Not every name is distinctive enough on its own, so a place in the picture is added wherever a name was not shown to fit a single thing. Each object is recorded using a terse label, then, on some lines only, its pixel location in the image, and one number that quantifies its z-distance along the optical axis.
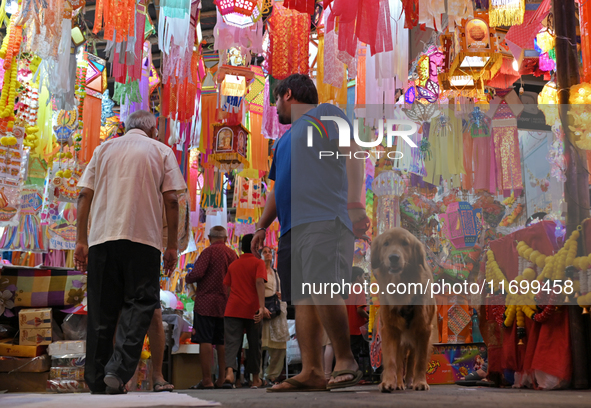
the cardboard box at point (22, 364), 4.28
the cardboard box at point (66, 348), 4.36
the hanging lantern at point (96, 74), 5.86
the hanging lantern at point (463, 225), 7.29
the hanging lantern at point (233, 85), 6.29
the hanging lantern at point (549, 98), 5.71
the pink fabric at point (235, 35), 5.10
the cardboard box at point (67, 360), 4.32
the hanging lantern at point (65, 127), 6.00
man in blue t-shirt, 2.49
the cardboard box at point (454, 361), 5.50
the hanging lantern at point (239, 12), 4.75
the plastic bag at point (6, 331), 4.48
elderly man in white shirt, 2.71
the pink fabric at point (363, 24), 4.22
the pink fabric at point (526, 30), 5.52
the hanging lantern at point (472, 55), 5.67
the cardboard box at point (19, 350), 4.33
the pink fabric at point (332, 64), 5.20
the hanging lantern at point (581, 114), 3.30
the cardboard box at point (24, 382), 4.29
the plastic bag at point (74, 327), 4.55
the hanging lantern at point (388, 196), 8.30
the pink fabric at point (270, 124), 7.02
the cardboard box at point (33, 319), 4.45
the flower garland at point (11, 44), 4.89
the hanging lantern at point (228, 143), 6.57
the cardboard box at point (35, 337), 4.39
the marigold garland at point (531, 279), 3.15
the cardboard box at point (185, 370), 6.14
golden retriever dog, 2.96
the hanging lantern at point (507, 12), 4.99
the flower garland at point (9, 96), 4.93
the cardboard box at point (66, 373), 4.30
